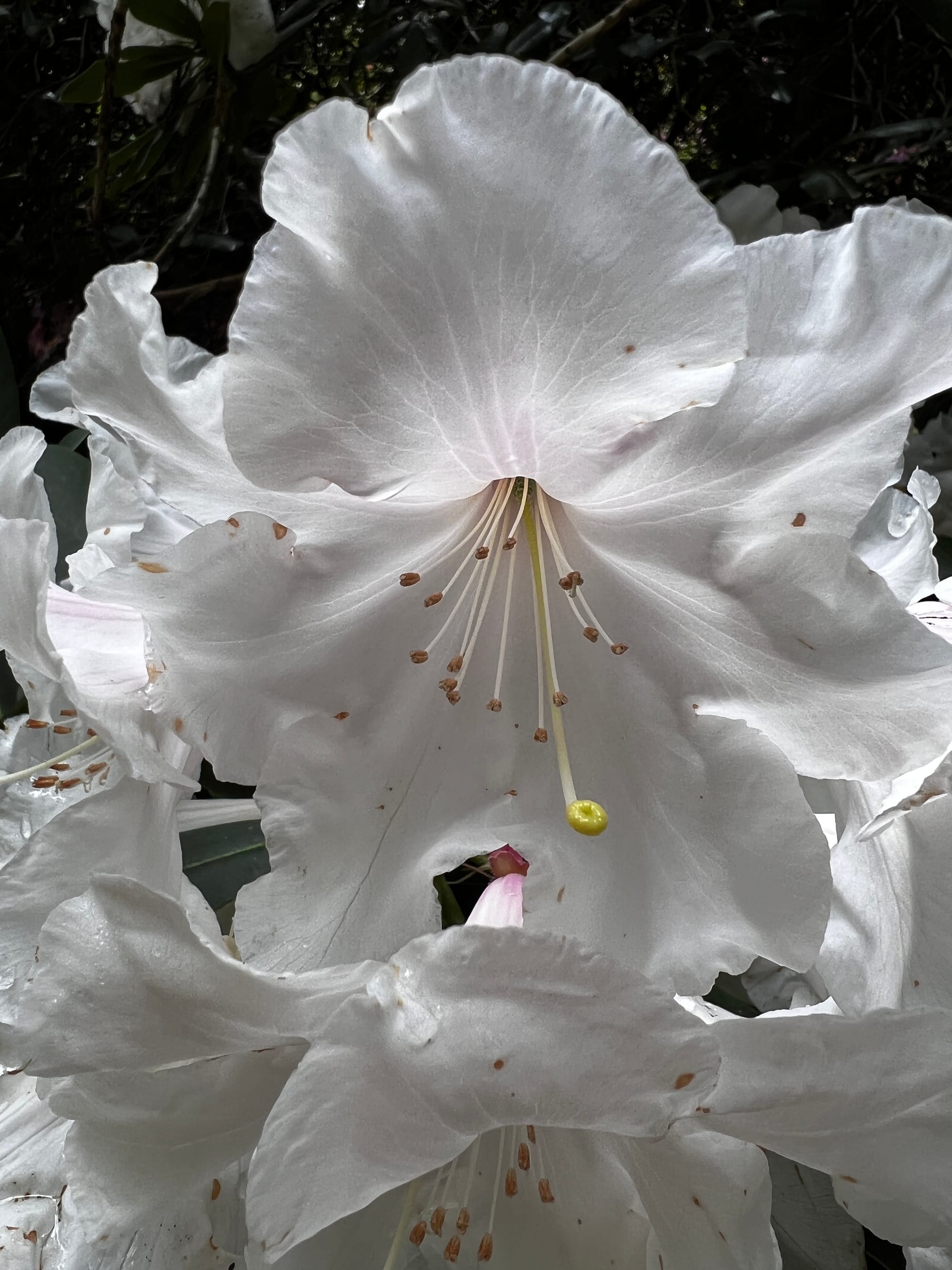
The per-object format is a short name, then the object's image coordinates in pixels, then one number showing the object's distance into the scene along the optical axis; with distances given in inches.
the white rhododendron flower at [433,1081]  4.4
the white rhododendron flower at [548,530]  4.5
